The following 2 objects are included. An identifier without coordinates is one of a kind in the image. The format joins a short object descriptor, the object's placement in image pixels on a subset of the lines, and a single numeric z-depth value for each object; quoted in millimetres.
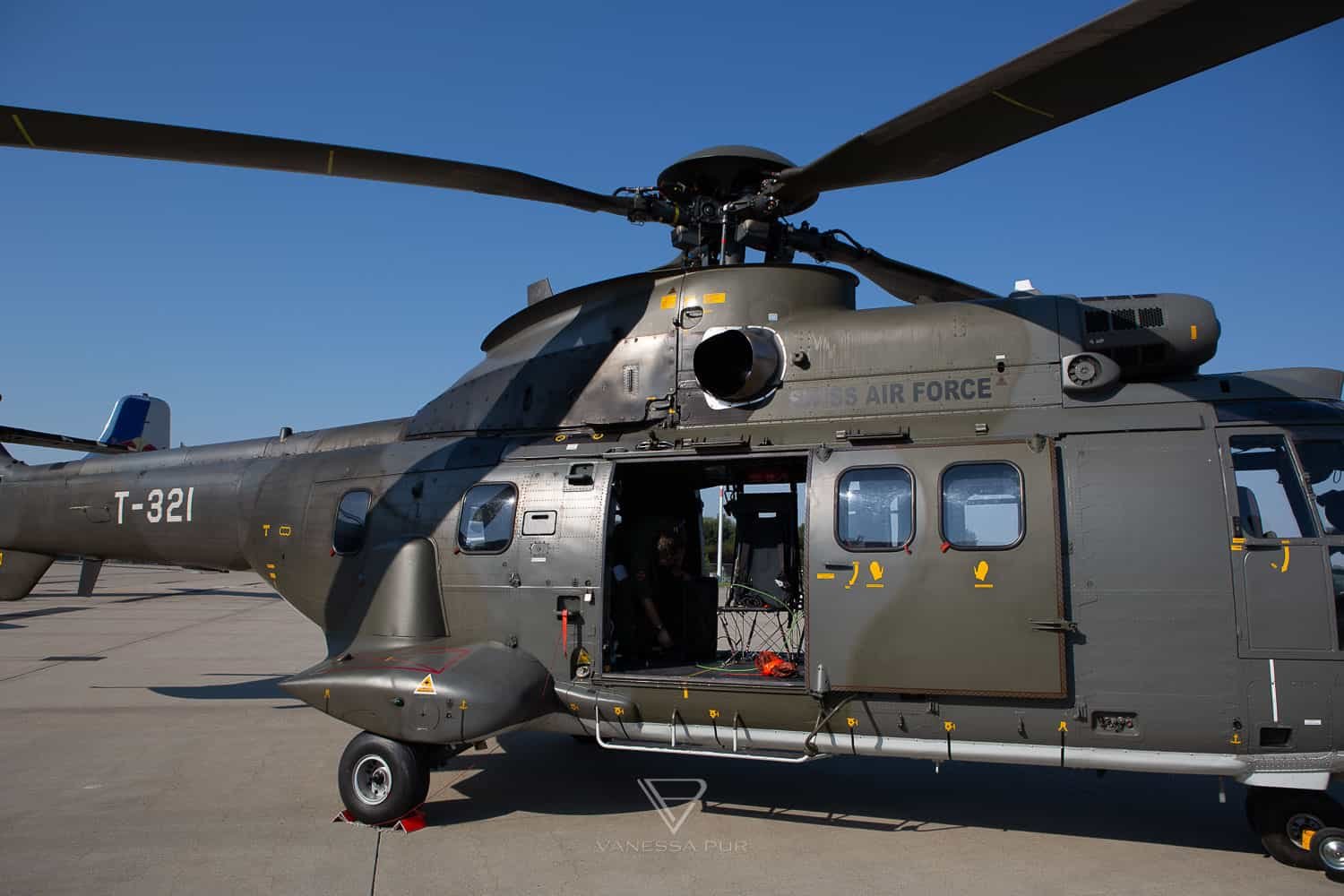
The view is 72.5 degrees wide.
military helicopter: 5543
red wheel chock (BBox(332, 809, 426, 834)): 6809
